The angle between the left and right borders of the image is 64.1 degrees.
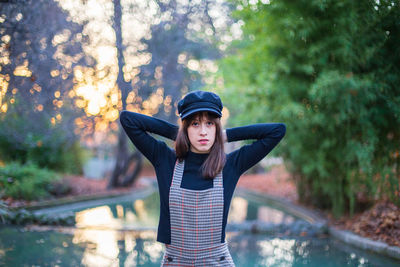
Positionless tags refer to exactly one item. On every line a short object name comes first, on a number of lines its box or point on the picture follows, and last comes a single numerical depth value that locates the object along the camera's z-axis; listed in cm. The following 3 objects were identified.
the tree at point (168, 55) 624
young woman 158
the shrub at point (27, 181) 656
